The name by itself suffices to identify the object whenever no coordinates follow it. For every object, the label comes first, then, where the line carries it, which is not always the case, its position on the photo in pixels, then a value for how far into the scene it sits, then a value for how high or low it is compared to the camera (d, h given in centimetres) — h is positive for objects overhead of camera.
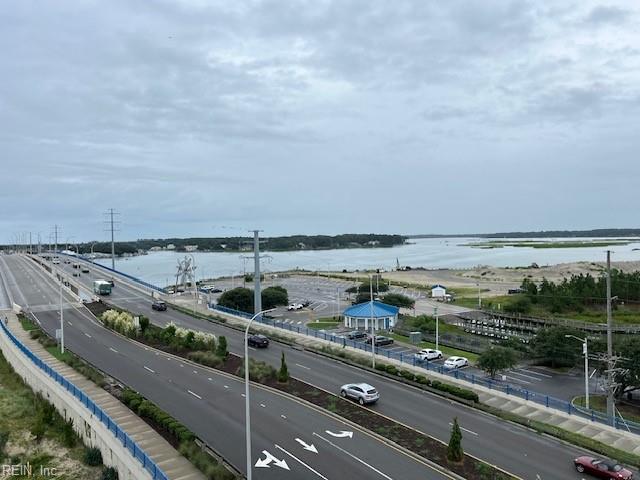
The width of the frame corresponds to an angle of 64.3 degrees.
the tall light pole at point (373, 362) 3778 -955
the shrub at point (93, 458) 2573 -1114
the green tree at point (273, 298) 9125 -1129
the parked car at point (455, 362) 4616 -1183
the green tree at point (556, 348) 4984 -1151
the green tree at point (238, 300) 8344 -1050
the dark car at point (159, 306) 6509 -885
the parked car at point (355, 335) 5900 -1186
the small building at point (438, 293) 10400 -1218
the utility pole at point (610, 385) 2814 -853
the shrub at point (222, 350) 3984 -890
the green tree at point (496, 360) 4212 -1055
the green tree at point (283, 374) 3341 -909
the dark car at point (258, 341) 4541 -945
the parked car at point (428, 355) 4856 -1171
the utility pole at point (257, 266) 5766 -342
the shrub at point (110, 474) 2368 -1107
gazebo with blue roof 6650 -1084
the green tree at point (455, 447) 2179 -922
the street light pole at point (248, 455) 1836 -792
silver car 2934 -926
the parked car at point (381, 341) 5507 -1164
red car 2031 -964
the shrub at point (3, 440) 2964 -1230
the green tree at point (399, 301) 8725 -1151
